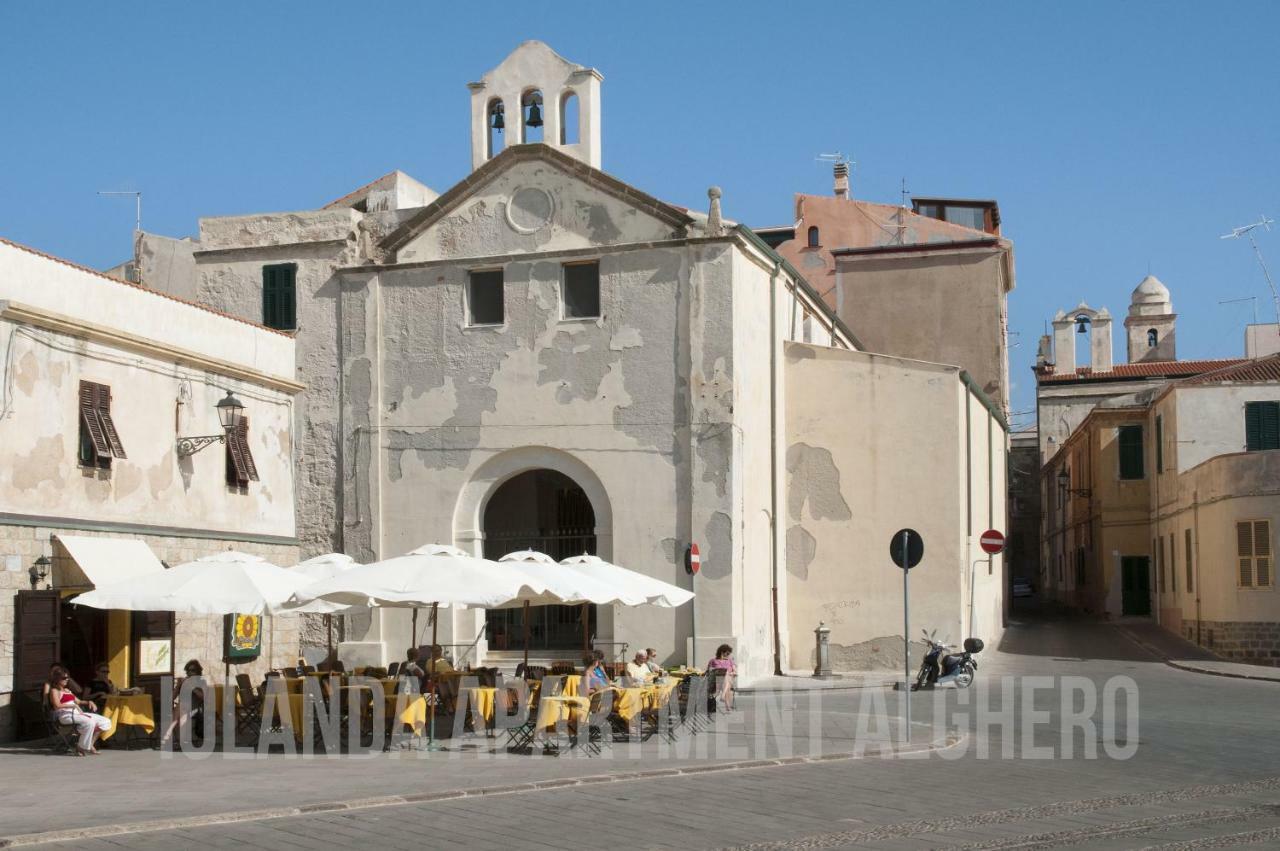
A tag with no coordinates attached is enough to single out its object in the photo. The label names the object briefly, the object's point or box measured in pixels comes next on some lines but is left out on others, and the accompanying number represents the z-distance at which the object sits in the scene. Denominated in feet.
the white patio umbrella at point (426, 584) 55.47
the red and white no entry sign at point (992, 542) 80.18
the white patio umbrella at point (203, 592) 56.54
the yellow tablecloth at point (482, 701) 59.57
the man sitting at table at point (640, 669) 63.36
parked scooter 82.79
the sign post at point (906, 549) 57.26
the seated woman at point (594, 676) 59.94
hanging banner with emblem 75.82
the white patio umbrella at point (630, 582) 66.54
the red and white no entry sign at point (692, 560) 83.71
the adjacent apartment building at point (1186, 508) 101.50
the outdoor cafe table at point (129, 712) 57.26
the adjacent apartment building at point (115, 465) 61.26
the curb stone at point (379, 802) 34.83
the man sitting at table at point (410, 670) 59.98
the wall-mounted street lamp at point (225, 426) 72.08
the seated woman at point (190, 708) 57.36
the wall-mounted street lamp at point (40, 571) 61.26
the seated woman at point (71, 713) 55.26
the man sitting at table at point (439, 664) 64.15
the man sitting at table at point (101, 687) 58.59
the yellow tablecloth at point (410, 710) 55.01
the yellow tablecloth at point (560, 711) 53.93
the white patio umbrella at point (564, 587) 60.54
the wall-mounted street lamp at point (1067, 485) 159.39
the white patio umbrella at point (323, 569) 62.39
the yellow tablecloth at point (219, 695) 58.85
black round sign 57.36
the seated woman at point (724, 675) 68.80
